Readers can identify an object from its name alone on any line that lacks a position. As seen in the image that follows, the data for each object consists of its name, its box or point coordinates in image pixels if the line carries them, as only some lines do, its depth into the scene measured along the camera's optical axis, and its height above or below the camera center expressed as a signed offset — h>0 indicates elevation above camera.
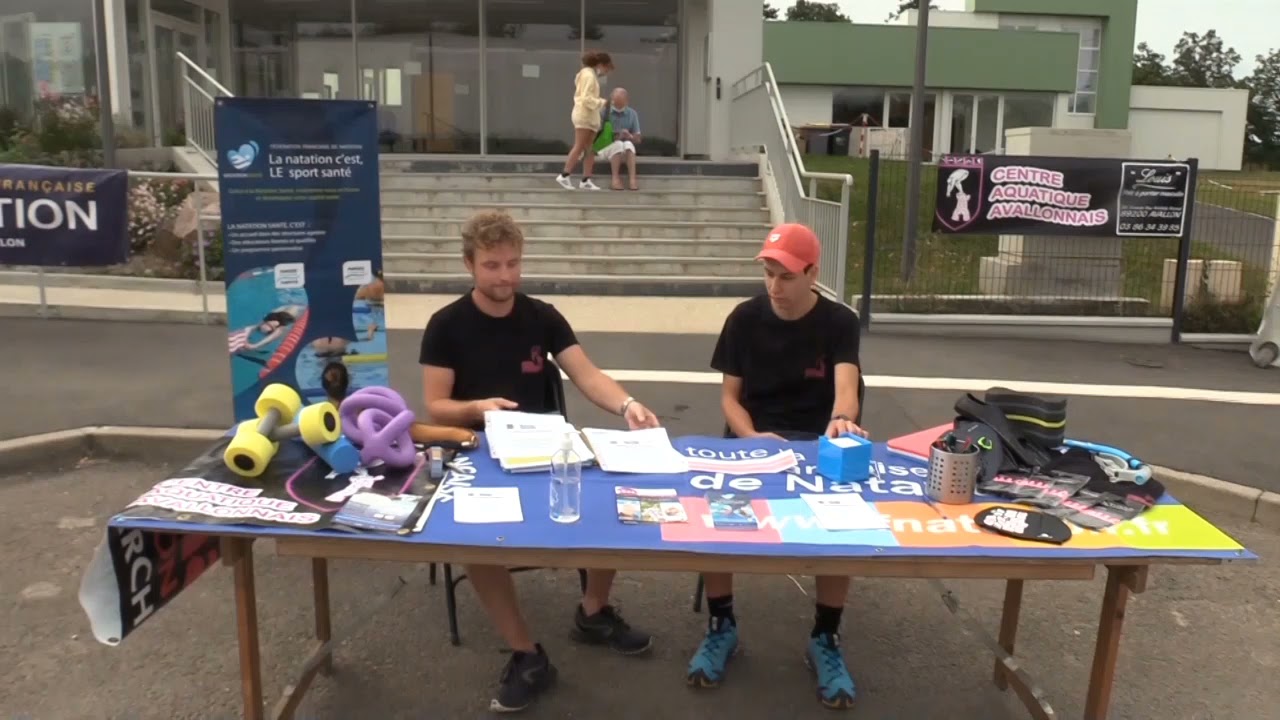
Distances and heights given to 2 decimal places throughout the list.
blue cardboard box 2.90 -0.73
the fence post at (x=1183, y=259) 8.87 -0.42
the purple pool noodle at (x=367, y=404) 2.94 -0.61
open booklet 2.93 -0.73
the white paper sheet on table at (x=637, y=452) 2.97 -0.77
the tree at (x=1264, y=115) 54.91 +5.93
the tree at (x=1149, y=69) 67.25 +10.58
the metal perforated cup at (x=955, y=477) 2.72 -0.73
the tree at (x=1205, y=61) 78.78 +12.26
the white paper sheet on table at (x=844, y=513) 2.54 -0.80
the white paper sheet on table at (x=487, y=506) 2.55 -0.80
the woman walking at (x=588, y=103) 11.77 +1.12
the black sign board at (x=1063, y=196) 8.73 +0.12
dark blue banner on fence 8.03 -0.21
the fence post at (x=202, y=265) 8.57 -0.63
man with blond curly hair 3.40 -0.59
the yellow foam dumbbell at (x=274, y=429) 2.75 -0.66
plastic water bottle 2.58 -0.76
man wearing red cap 3.47 -0.58
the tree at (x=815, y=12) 67.50 +12.99
